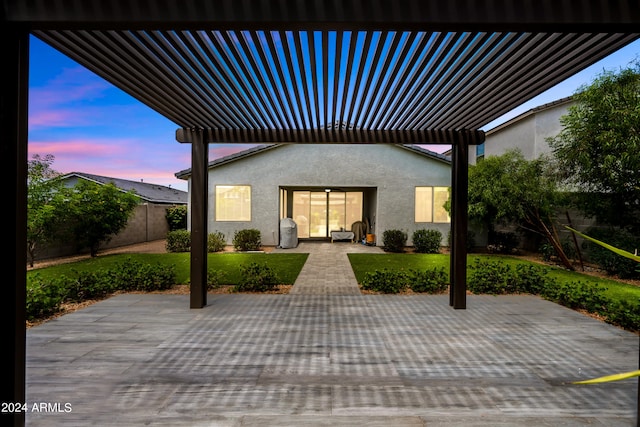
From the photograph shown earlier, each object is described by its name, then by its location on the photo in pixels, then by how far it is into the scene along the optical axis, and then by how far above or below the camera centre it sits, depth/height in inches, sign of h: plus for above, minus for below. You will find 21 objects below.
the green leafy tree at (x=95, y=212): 406.9 +3.3
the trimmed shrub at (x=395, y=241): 510.9 -40.1
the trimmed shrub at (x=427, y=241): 499.2 -39.0
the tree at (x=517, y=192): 391.5 +32.9
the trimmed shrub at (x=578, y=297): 209.8 -56.6
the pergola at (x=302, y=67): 83.8 +60.5
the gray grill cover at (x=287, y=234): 535.8 -31.7
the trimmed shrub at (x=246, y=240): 505.7 -40.2
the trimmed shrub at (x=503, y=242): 499.5 -40.1
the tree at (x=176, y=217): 704.4 -5.3
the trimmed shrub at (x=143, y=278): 260.1 -53.2
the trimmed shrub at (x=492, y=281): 259.8 -54.4
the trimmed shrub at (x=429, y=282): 260.7 -55.2
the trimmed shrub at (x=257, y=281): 263.1 -55.5
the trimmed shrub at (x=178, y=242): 502.0 -43.7
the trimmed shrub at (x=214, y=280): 269.6 -55.9
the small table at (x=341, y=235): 625.6 -38.1
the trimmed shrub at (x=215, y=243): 499.2 -44.7
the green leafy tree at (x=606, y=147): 288.5 +70.5
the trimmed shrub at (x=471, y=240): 521.0 -38.7
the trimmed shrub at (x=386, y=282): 257.6 -55.2
